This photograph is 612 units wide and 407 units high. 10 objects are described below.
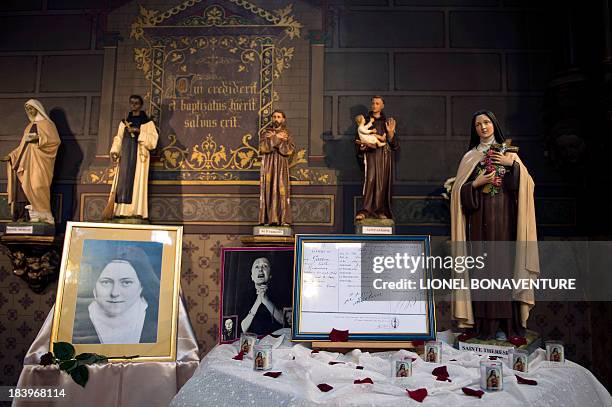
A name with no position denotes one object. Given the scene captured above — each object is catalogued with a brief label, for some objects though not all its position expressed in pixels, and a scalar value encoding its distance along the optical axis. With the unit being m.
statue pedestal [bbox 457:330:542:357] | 3.10
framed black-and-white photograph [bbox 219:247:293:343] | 3.36
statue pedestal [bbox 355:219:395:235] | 4.36
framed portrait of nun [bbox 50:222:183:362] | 3.17
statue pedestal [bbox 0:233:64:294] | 4.64
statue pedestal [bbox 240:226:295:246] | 4.45
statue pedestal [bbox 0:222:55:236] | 4.57
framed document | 3.01
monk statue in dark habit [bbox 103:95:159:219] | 4.60
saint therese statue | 3.23
